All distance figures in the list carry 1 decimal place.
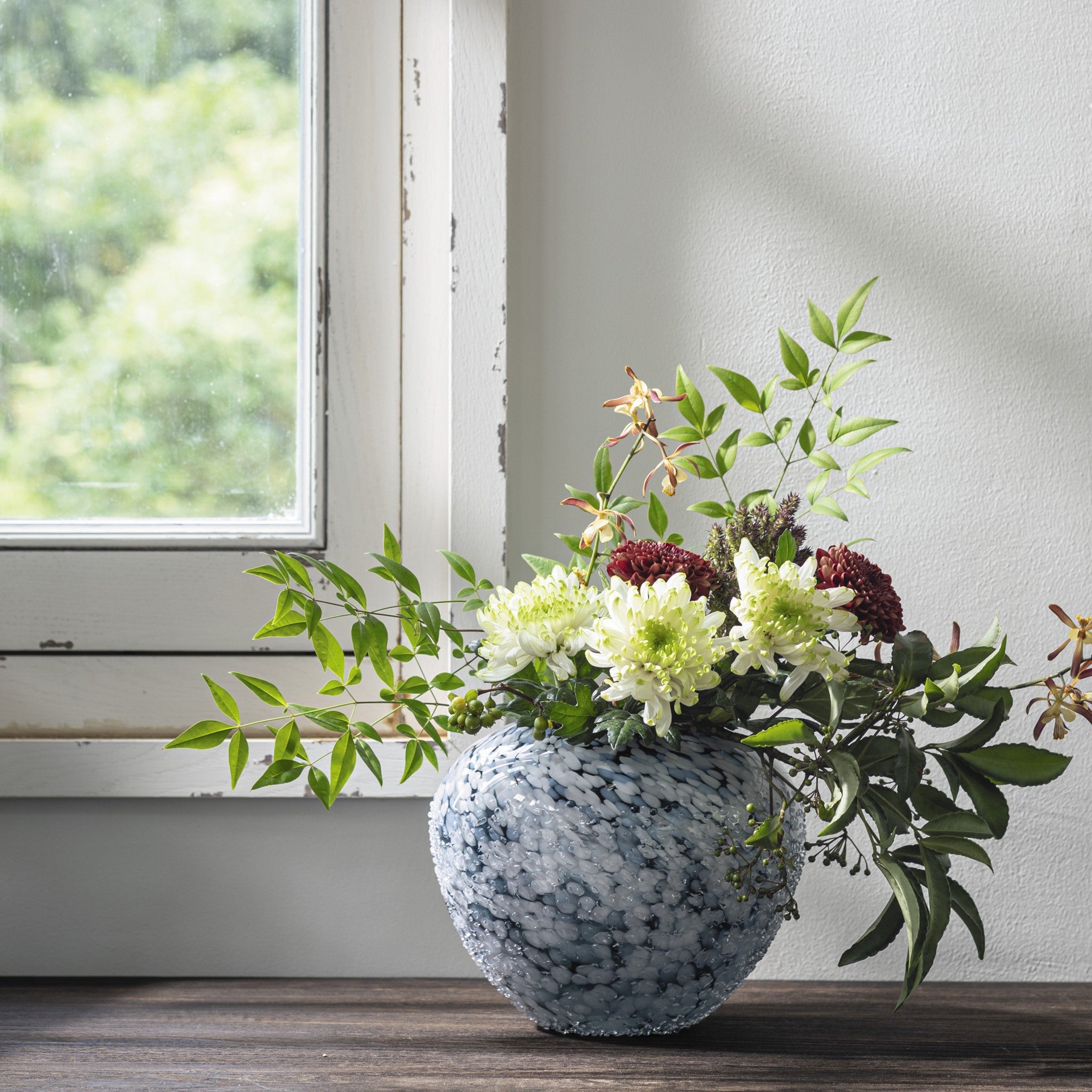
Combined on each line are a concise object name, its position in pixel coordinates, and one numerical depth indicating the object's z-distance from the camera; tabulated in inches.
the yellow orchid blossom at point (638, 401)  96.2
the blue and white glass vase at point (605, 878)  93.6
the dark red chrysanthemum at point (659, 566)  93.8
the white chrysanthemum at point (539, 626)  94.3
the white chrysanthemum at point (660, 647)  92.2
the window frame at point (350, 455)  107.5
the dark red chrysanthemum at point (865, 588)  93.9
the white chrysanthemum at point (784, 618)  92.7
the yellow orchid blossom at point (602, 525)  96.4
